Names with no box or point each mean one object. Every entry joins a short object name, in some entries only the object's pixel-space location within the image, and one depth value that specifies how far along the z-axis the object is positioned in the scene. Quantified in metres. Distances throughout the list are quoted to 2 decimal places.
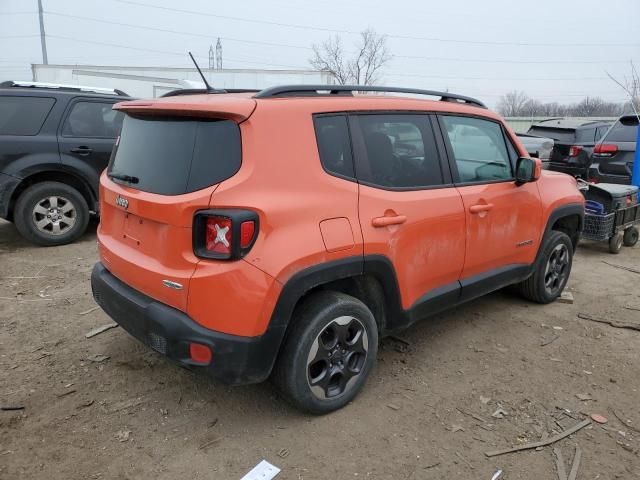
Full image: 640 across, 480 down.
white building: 19.20
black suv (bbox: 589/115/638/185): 8.09
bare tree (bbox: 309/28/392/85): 37.49
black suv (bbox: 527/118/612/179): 10.45
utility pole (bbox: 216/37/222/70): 43.22
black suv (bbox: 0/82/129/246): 5.88
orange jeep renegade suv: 2.42
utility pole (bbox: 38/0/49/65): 41.75
